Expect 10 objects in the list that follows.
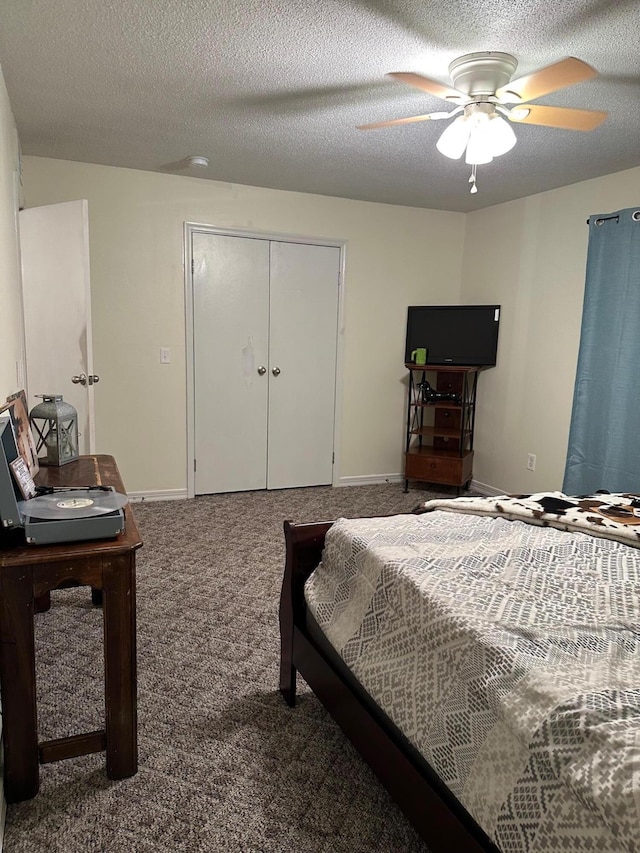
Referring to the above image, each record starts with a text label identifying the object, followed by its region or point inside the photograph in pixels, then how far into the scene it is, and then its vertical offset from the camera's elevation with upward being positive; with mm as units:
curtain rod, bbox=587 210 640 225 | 3273 +848
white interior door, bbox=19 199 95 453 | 2973 +208
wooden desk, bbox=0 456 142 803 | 1449 -800
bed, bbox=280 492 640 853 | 902 -613
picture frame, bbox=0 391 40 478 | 1970 -322
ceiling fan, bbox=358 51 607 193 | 2127 +955
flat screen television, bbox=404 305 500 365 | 4523 +183
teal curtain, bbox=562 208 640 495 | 3336 -44
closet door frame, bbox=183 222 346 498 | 4062 +463
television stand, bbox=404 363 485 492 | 4512 -622
